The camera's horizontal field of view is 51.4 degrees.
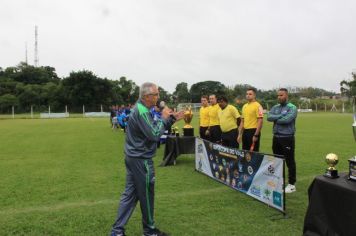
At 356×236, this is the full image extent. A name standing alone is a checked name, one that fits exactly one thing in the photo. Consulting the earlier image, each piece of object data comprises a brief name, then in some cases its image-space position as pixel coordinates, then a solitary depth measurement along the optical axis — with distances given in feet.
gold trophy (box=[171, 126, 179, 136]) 35.79
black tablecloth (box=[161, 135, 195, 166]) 34.68
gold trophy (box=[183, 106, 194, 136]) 35.04
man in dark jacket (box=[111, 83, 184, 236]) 14.85
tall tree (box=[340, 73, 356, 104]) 263.39
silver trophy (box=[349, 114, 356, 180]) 11.94
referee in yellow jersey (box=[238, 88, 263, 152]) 26.35
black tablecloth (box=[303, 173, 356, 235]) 11.50
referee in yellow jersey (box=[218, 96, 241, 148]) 28.86
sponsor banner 18.92
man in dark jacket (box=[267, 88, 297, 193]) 22.91
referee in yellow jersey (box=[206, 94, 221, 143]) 33.86
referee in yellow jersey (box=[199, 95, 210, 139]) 35.92
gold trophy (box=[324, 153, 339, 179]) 12.67
